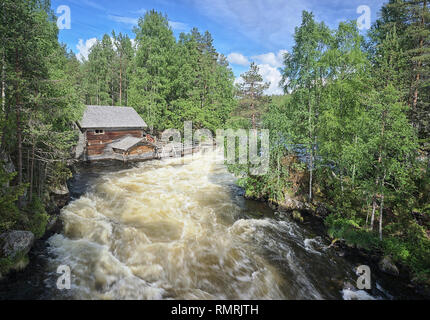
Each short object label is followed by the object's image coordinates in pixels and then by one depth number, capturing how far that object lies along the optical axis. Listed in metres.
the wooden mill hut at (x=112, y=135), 28.75
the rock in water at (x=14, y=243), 8.98
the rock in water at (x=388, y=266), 10.27
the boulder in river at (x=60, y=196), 14.83
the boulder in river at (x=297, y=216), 15.17
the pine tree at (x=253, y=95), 32.78
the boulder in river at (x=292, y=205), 16.36
